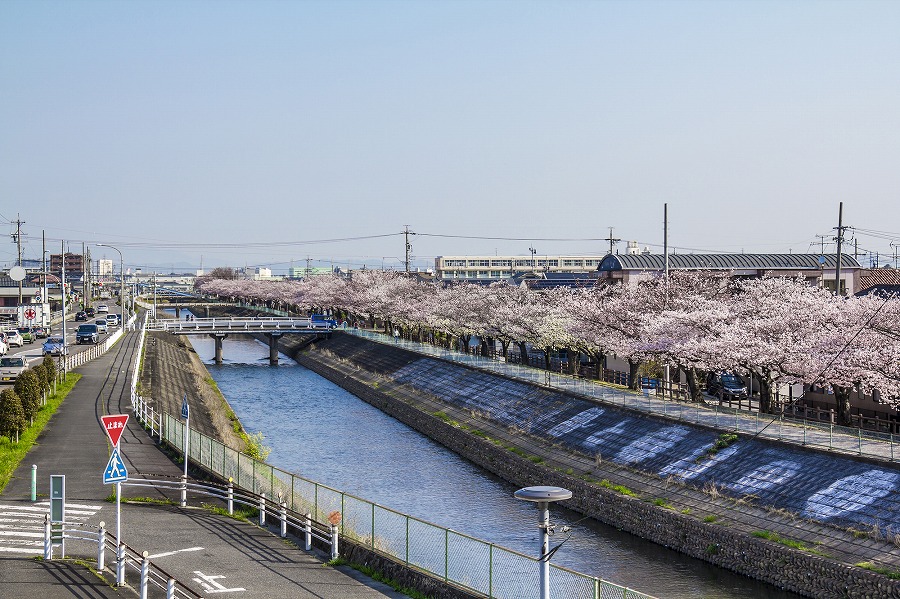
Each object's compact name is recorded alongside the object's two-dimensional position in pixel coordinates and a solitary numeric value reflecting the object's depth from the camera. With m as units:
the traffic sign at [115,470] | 21.50
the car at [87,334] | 87.38
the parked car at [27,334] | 93.06
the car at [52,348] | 72.53
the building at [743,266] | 77.75
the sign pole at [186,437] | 27.52
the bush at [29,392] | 39.22
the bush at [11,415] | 35.47
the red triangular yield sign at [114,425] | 21.91
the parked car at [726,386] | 54.38
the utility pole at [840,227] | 52.72
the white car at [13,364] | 63.59
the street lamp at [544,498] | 15.17
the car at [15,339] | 85.12
